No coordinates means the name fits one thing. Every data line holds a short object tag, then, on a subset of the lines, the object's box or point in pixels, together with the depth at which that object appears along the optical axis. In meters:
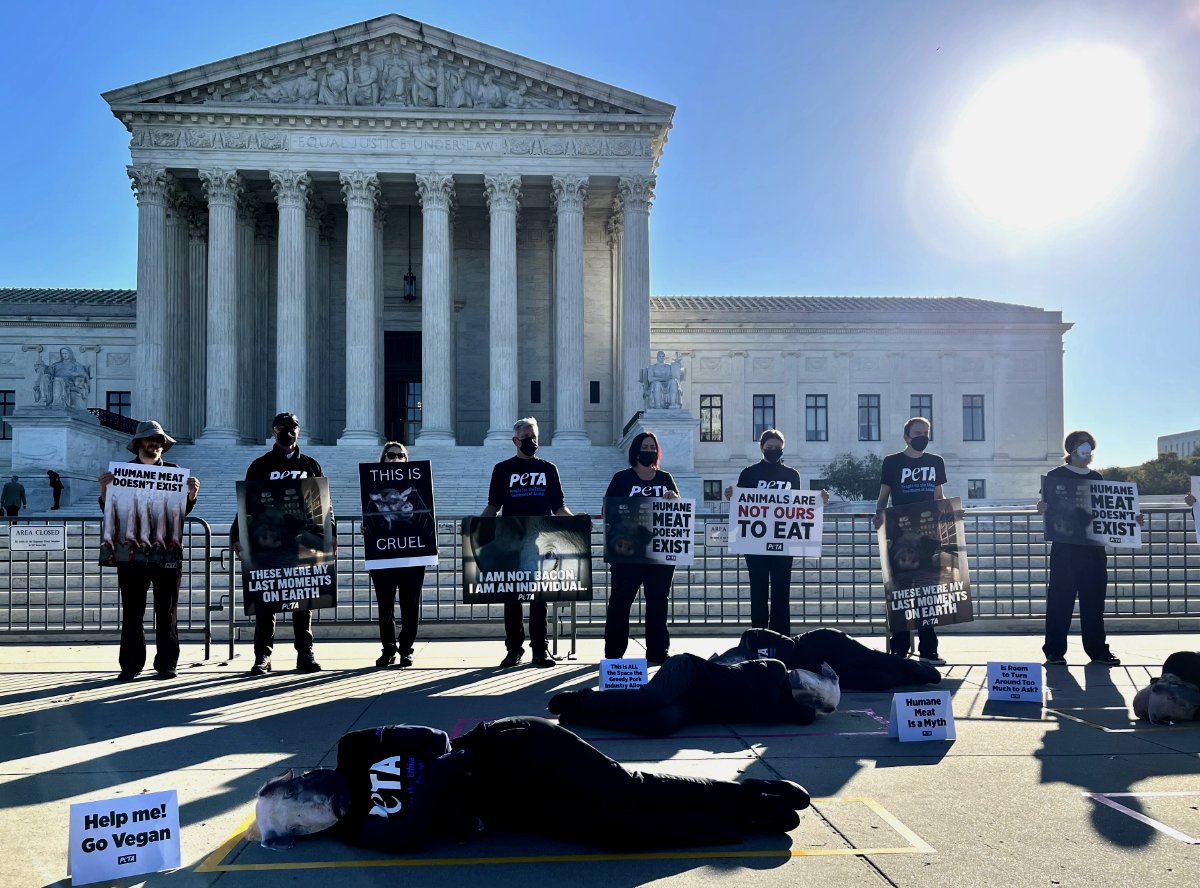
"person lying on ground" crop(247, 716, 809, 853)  4.61
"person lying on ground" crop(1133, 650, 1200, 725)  7.62
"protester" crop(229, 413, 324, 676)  10.20
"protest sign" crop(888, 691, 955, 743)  7.05
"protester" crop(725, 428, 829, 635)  10.95
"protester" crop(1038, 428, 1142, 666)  10.85
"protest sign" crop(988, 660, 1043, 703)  8.42
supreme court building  37.34
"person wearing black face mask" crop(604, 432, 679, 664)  10.42
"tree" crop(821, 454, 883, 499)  50.62
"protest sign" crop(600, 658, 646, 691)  8.32
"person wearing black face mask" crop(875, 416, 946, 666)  10.87
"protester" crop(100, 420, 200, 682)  9.80
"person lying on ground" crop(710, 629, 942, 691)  8.15
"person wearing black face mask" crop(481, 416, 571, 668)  10.72
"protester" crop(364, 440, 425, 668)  10.63
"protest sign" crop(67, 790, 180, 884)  4.29
